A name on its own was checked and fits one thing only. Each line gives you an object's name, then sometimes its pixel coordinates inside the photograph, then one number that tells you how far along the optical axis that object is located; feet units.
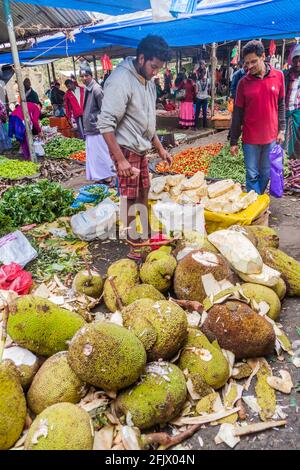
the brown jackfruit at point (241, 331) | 7.43
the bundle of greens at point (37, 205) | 16.20
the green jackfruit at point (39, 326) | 6.91
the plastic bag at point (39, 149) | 31.45
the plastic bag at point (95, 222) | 14.20
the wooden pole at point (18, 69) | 20.60
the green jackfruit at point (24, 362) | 6.84
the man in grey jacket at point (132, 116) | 10.41
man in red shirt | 14.14
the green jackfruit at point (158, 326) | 6.89
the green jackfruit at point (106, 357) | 6.08
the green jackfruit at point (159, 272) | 9.04
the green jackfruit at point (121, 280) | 9.00
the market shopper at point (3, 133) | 34.80
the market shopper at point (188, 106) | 41.39
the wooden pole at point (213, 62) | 39.62
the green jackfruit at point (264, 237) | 10.69
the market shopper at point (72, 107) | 37.52
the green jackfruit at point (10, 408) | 5.83
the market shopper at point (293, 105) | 24.02
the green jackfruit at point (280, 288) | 9.25
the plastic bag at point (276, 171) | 15.44
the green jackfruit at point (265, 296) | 8.60
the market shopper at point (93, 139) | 21.54
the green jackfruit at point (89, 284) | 9.52
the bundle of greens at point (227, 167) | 21.72
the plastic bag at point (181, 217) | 12.42
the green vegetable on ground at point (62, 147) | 32.19
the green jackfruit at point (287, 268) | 9.84
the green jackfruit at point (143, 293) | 8.41
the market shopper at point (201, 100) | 42.39
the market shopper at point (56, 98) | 52.21
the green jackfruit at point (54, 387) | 6.37
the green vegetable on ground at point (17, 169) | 24.23
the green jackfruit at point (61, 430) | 5.38
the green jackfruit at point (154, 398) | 6.13
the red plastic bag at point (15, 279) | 10.28
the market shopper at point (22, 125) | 29.37
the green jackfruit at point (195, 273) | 8.72
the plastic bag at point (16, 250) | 11.99
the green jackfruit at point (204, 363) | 6.96
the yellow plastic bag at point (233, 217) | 12.92
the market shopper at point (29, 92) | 39.32
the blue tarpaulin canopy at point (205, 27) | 17.18
